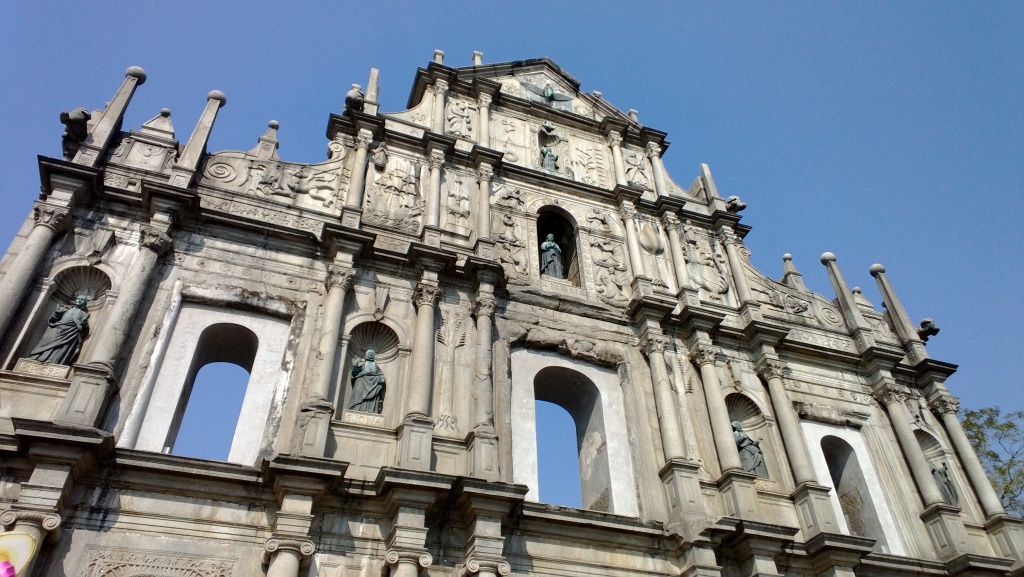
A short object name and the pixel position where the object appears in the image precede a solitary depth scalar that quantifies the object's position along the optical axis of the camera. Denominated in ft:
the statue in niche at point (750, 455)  38.68
